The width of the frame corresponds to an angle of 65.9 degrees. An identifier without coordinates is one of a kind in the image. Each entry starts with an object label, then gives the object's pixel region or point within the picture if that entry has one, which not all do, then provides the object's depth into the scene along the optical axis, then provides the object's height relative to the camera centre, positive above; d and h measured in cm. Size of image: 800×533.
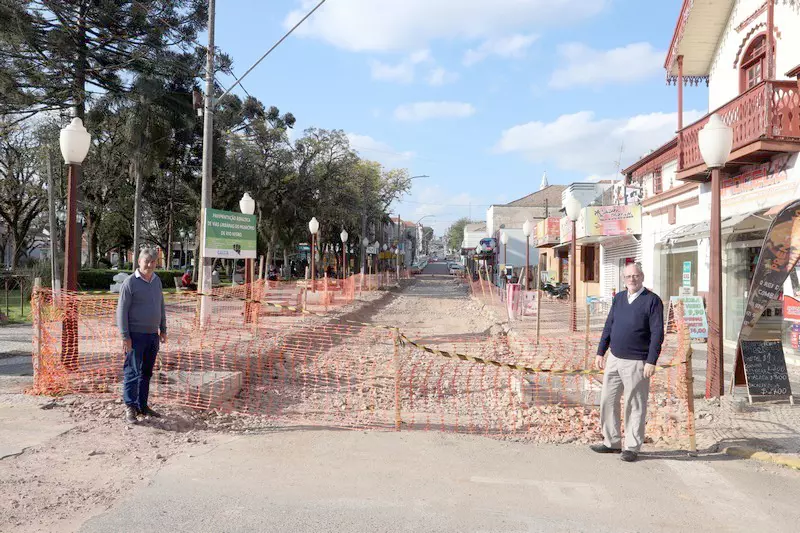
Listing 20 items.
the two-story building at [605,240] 1884 +145
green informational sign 1391 +106
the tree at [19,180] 3528 +578
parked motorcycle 2633 -41
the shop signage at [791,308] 962 -42
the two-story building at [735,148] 1009 +249
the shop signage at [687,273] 1498 +19
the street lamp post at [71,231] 725 +59
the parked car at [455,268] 7412 +153
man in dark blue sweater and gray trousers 506 -65
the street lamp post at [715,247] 701 +40
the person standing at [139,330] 569 -47
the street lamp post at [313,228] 2217 +189
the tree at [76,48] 2342 +920
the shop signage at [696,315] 1200 -67
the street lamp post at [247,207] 1616 +191
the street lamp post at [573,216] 1485 +161
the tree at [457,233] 13888 +1137
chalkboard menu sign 693 -100
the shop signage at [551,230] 2928 +241
